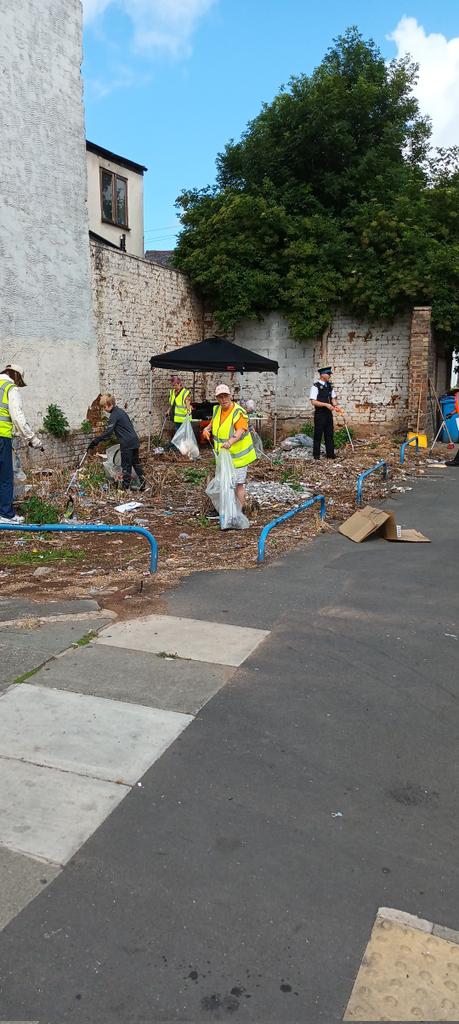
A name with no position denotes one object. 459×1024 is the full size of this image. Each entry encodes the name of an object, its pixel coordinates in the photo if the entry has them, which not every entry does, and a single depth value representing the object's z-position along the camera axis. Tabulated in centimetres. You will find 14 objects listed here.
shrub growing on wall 1233
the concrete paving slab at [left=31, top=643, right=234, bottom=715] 418
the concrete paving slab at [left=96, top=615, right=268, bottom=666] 484
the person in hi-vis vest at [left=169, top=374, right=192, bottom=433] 1464
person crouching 1056
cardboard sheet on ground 814
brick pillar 1636
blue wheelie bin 1700
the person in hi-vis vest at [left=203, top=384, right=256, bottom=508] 812
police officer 1330
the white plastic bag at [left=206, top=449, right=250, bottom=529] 823
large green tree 1638
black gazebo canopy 1384
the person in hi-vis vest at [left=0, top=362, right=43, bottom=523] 863
